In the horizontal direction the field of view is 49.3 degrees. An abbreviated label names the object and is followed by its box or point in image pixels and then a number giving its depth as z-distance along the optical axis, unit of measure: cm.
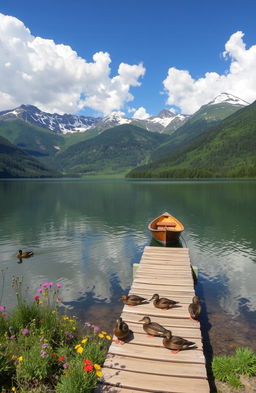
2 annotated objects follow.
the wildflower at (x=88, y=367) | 735
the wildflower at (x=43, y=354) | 852
